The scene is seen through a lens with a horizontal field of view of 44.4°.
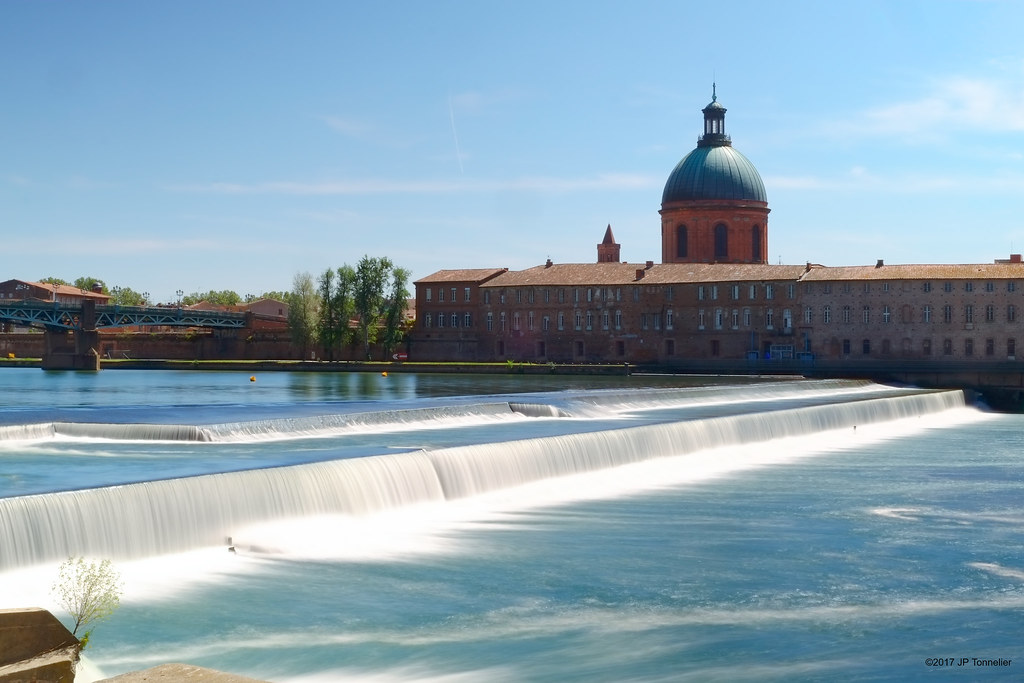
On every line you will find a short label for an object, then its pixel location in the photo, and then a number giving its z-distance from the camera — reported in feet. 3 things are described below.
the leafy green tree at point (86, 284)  623.03
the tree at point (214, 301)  631.15
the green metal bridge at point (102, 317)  341.82
